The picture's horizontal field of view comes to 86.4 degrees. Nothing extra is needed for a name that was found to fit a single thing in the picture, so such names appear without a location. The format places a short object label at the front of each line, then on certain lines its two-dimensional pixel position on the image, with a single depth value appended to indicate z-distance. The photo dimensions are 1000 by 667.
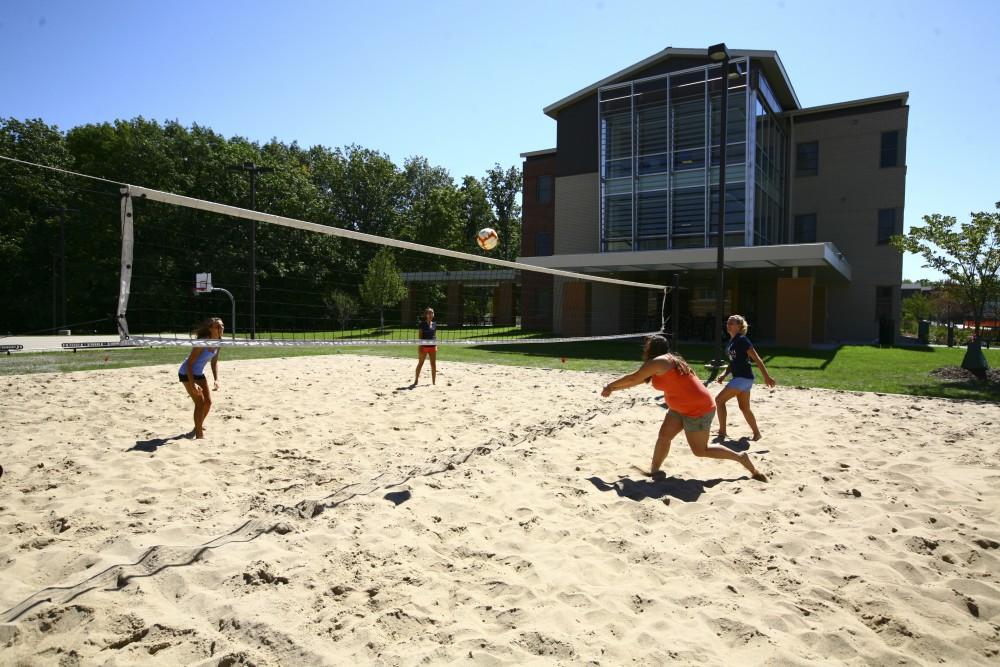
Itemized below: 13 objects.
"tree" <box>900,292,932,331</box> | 37.19
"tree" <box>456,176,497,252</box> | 49.44
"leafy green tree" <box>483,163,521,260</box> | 53.56
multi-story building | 19.50
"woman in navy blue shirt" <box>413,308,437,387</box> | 9.35
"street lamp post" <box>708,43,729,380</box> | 10.34
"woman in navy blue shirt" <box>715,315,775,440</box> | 5.73
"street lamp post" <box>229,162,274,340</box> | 15.83
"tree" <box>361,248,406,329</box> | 29.34
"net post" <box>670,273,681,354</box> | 8.82
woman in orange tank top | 4.41
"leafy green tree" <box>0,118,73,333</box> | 29.88
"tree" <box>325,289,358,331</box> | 28.07
